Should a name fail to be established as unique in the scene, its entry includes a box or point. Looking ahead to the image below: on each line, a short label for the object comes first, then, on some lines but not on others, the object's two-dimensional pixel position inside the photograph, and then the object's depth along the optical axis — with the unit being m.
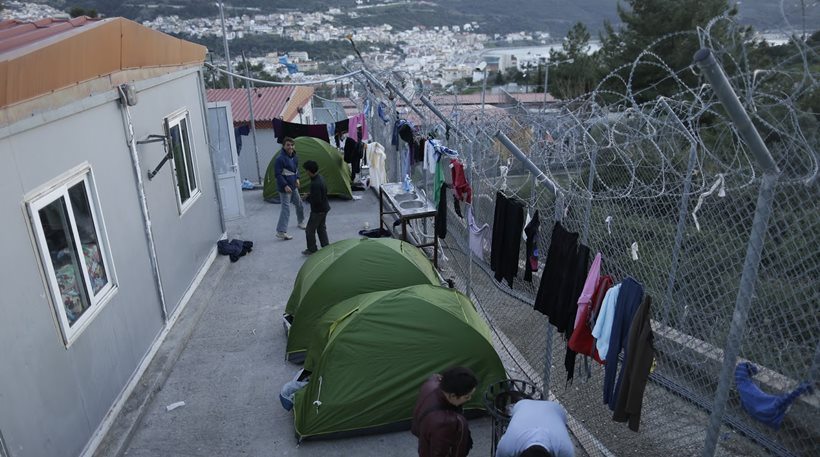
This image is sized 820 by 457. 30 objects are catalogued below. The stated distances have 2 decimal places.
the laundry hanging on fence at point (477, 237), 6.24
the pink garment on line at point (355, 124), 12.87
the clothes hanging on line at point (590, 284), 3.65
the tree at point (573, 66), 29.88
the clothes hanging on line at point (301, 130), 12.81
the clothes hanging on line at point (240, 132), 13.94
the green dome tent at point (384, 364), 4.69
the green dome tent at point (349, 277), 5.96
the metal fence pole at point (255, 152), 13.95
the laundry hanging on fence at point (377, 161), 11.01
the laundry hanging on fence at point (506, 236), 4.90
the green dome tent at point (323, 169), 11.66
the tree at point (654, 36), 17.98
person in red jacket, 3.28
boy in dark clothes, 8.46
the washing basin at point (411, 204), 8.32
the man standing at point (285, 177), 9.63
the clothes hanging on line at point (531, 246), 4.55
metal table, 7.84
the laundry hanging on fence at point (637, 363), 3.19
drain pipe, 5.61
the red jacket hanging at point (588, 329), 3.62
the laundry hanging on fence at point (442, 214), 7.18
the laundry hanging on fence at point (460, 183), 6.37
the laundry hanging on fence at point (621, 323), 3.33
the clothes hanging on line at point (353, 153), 11.87
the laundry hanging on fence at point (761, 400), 3.05
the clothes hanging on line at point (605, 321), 3.46
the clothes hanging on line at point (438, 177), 7.07
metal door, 9.81
